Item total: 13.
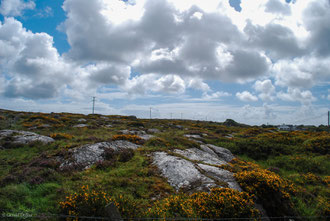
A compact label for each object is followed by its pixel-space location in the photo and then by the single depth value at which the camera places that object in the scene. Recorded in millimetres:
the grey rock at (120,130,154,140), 23234
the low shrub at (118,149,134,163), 11777
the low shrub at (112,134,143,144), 16203
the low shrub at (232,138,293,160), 20344
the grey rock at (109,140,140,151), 13576
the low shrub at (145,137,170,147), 16391
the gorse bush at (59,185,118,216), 5867
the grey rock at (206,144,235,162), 17992
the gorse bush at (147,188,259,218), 6282
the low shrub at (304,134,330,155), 20125
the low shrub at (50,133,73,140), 17922
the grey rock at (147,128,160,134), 27234
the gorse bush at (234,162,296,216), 8195
